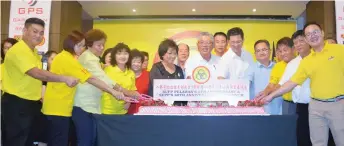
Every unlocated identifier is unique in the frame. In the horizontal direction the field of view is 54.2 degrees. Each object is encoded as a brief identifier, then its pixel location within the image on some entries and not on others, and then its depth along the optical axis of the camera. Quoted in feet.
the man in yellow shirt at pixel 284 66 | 10.27
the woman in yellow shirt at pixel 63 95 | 8.60
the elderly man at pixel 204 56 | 9.87
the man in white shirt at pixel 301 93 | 9.66
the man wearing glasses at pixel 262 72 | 10.21
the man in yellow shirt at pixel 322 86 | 8.20
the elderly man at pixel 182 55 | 11.32
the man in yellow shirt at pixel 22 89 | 8.09
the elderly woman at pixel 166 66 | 9.32
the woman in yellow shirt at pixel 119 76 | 9.43
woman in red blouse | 10.66
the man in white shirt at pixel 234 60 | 9.58
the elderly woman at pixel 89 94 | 8.58
